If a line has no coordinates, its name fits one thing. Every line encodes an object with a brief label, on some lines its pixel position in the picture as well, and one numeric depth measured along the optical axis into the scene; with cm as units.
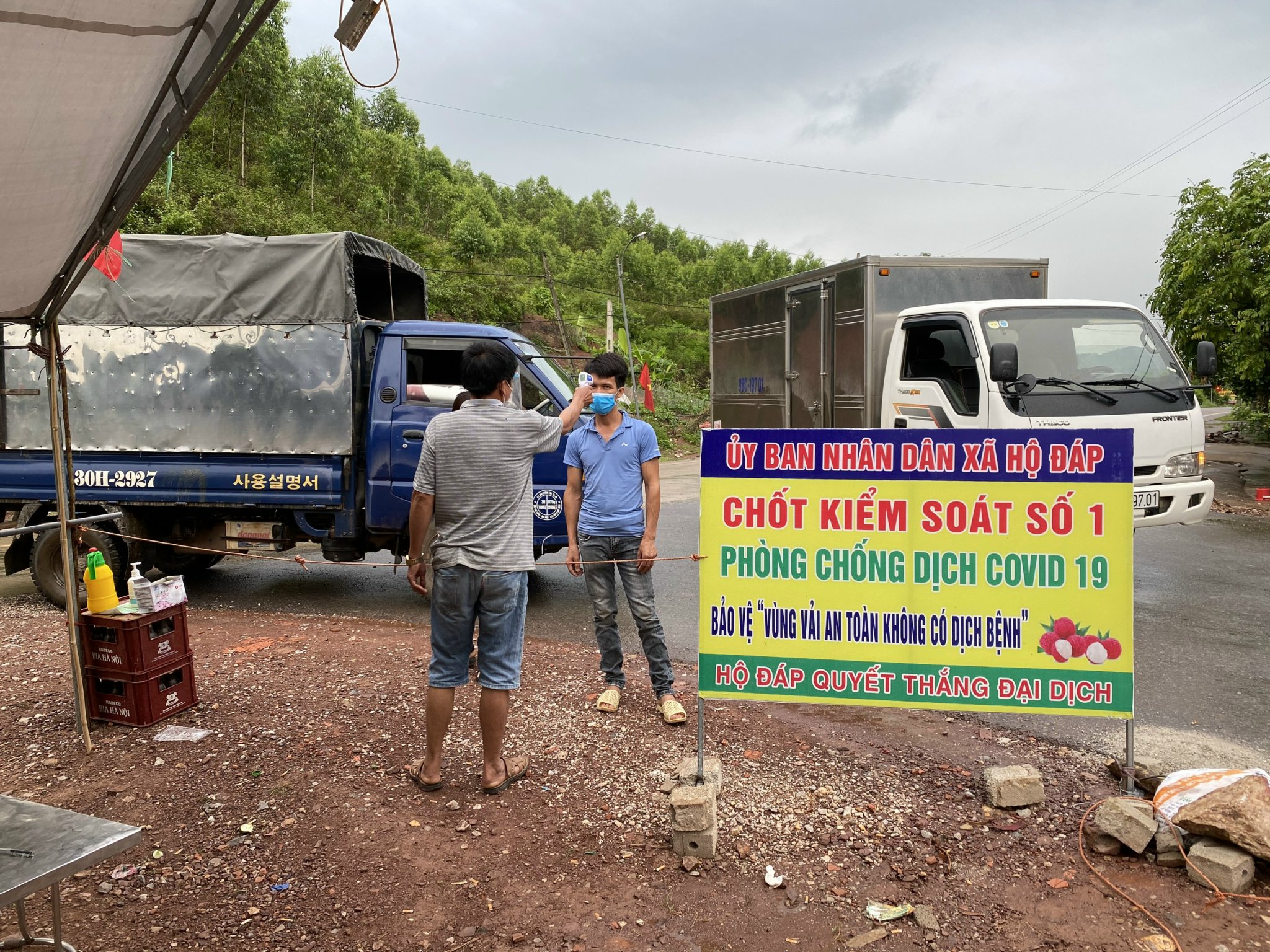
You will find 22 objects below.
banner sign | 330
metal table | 225
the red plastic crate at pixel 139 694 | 430
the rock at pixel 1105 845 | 312
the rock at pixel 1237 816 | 287
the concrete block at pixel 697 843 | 312
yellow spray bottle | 438
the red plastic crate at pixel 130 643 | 430
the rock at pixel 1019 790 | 343
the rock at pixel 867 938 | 268
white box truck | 670
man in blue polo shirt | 440
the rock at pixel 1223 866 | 284
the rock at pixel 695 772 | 350
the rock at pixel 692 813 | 311
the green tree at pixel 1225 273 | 1316
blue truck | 661
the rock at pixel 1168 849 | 300
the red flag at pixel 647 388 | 1773
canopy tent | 229
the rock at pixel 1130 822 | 304
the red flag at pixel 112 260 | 578
